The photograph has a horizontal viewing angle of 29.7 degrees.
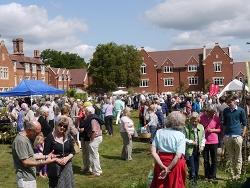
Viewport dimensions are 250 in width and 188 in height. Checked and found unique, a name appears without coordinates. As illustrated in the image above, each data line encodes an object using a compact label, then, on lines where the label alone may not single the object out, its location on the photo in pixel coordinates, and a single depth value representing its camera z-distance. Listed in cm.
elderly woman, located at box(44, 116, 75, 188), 768
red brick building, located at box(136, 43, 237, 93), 8612
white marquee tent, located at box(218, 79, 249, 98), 2726
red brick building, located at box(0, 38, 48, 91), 7525
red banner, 3304
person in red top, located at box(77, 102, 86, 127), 1678
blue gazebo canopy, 2417
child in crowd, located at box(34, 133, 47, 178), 1275
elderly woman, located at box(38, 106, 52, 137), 1394
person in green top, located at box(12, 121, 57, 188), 677
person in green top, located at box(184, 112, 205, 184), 1083
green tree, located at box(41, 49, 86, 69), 13425
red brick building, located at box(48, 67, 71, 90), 10394
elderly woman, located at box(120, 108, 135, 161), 1506
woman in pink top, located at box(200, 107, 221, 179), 1136
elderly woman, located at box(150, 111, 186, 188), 710
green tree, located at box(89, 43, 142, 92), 7412
